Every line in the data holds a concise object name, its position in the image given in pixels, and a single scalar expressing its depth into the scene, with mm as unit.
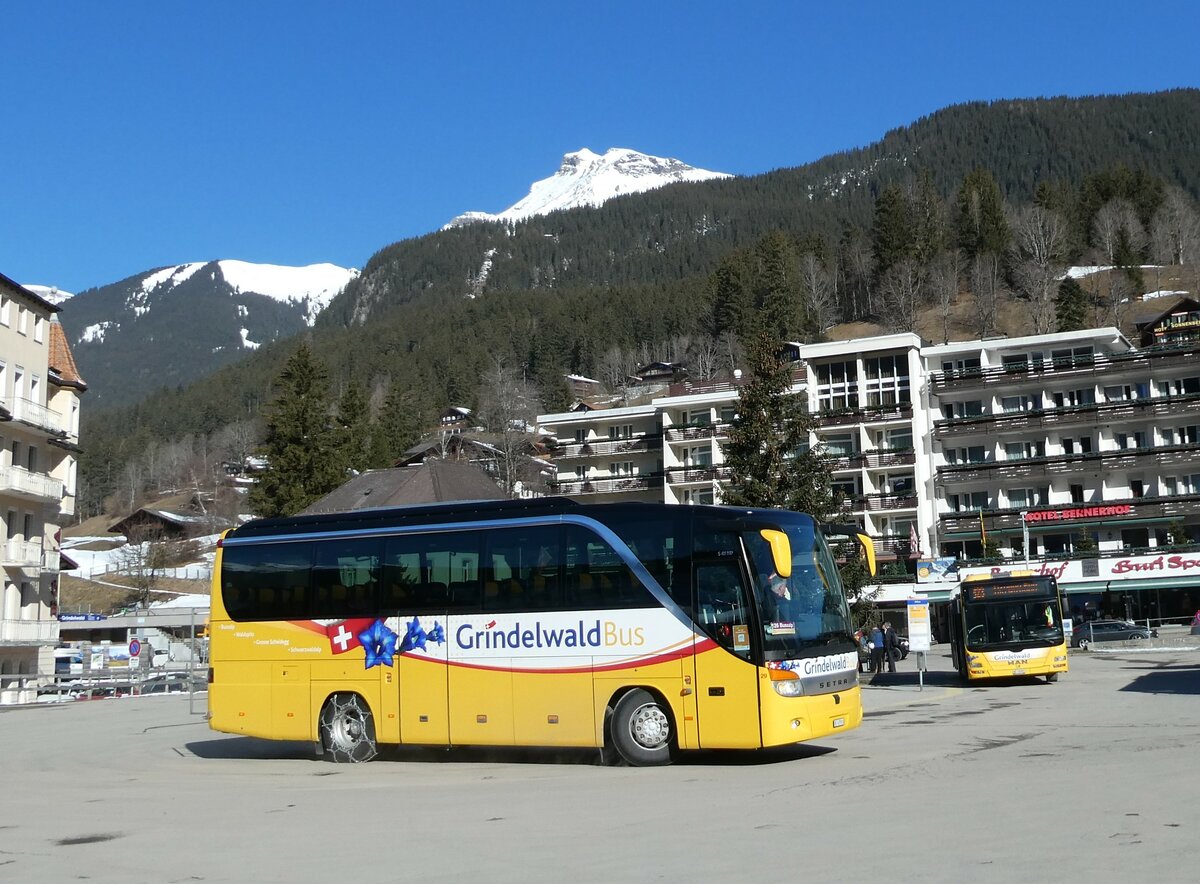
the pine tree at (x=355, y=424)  82688
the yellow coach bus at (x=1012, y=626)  29531
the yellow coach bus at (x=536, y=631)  14977
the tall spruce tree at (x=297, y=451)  69812
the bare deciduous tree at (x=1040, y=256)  129500
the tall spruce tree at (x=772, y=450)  42625
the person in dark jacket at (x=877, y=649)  35625
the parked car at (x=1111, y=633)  53125
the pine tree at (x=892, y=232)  151625
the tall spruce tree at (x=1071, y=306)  114562
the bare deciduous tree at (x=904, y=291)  137125
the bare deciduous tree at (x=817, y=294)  142500
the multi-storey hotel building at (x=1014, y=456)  65562
